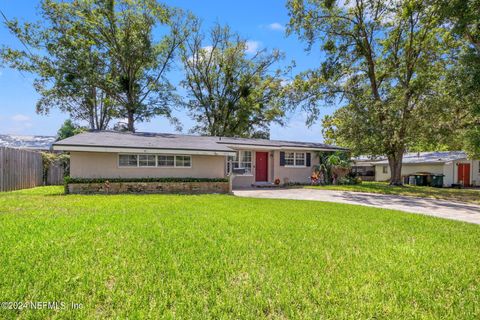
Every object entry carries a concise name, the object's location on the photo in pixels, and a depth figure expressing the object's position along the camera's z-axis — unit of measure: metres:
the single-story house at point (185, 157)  13.60
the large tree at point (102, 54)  22.33
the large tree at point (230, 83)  29.95
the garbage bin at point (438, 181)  23.81
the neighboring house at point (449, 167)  24.50
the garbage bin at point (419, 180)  24.78
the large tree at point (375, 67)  17.42
